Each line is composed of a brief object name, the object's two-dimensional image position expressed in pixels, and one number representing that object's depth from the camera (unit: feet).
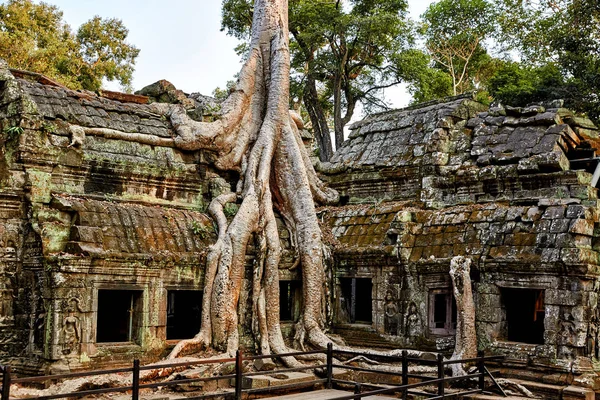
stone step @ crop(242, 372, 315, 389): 31.83
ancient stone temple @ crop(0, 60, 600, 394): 31.60
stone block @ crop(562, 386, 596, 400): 29.48
